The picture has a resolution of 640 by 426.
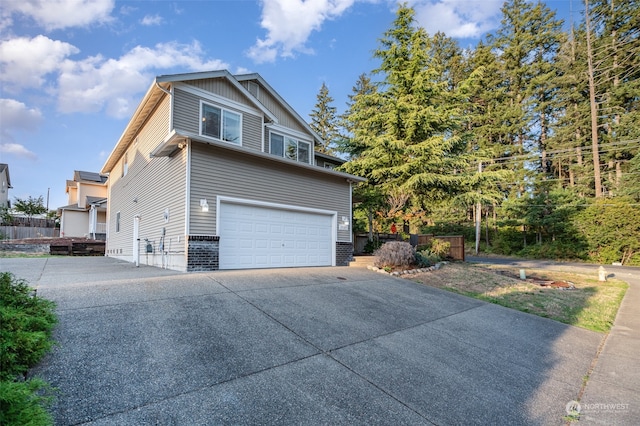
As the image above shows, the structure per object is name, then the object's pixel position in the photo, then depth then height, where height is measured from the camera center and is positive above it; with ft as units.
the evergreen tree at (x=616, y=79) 69.92 +36.09
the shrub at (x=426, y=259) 35.75 -4.23
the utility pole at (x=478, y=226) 76.70 -0.21
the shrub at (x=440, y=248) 44.93 -3.38
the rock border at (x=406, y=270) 31.80 -5.04
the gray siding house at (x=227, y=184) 27.09 +4.32
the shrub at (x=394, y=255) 33.40 -3.40
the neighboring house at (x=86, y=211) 70.18 +3.24
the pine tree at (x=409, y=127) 46.06 +16.05
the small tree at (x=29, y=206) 92.63 +5.45
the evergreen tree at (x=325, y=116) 110.73 +40.50
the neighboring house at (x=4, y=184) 86.74 +11.97
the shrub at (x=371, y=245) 51.88 -3.46
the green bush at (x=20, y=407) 6.07 -3.90
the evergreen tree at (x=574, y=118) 76.07 +28.26
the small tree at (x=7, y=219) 62.23 +0.97
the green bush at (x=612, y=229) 56.90 -0.55
